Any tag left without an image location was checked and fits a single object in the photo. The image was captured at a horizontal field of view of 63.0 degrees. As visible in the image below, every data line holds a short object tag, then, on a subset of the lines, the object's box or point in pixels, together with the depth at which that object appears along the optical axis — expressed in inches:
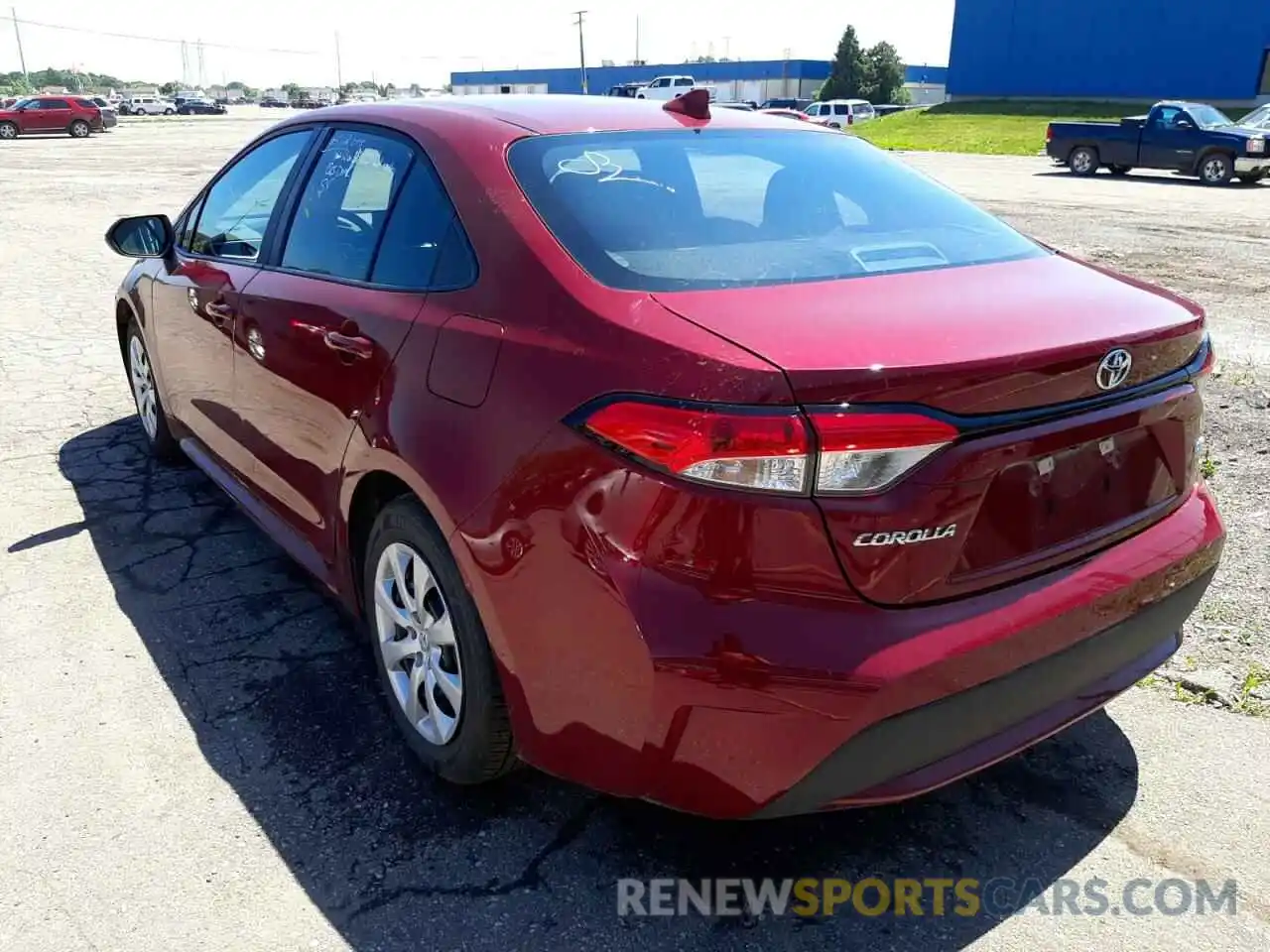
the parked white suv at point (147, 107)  3366.1
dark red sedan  76.0
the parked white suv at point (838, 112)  1871.3
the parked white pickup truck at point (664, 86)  2039.9
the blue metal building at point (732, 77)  3437.5
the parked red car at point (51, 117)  1653.5
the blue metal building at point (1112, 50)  1679.4
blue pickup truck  820.0
